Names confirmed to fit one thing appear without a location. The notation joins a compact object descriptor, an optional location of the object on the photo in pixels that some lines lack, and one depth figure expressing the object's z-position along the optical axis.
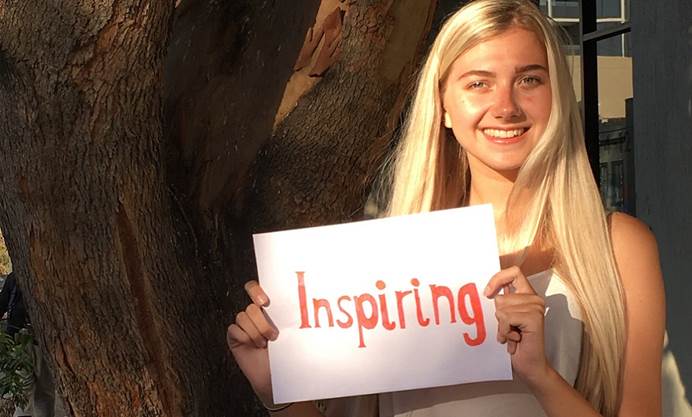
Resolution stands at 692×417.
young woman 2.06
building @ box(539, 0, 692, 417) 5.81
